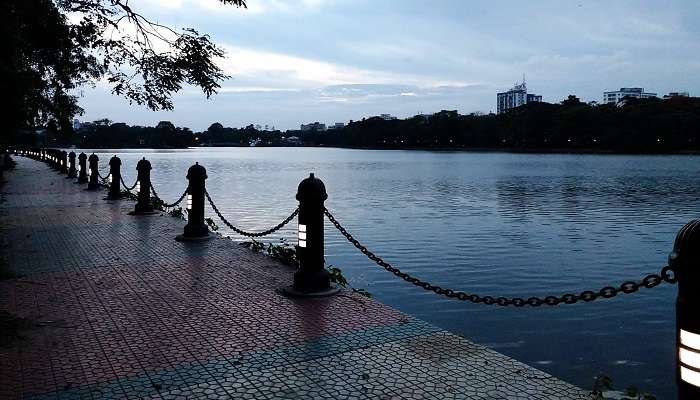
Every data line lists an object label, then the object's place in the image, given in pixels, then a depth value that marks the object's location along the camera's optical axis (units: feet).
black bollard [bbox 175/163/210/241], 40.60
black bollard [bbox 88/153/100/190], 82.58
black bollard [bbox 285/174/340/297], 25.96
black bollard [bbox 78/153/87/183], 96.95
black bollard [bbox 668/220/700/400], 11.11
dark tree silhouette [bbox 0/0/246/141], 29.69
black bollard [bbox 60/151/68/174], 131.39
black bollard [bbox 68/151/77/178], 111.30
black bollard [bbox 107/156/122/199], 68.28
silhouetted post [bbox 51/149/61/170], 147.66
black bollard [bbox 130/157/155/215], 54.34
